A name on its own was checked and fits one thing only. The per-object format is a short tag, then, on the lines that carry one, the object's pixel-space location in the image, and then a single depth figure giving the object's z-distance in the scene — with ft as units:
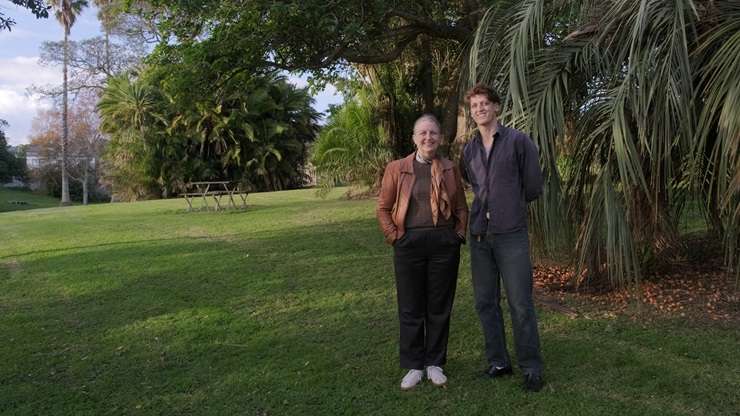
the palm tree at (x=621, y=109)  15.15
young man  12.12
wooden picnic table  52.72
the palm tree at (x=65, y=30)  127.82
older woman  12.55
